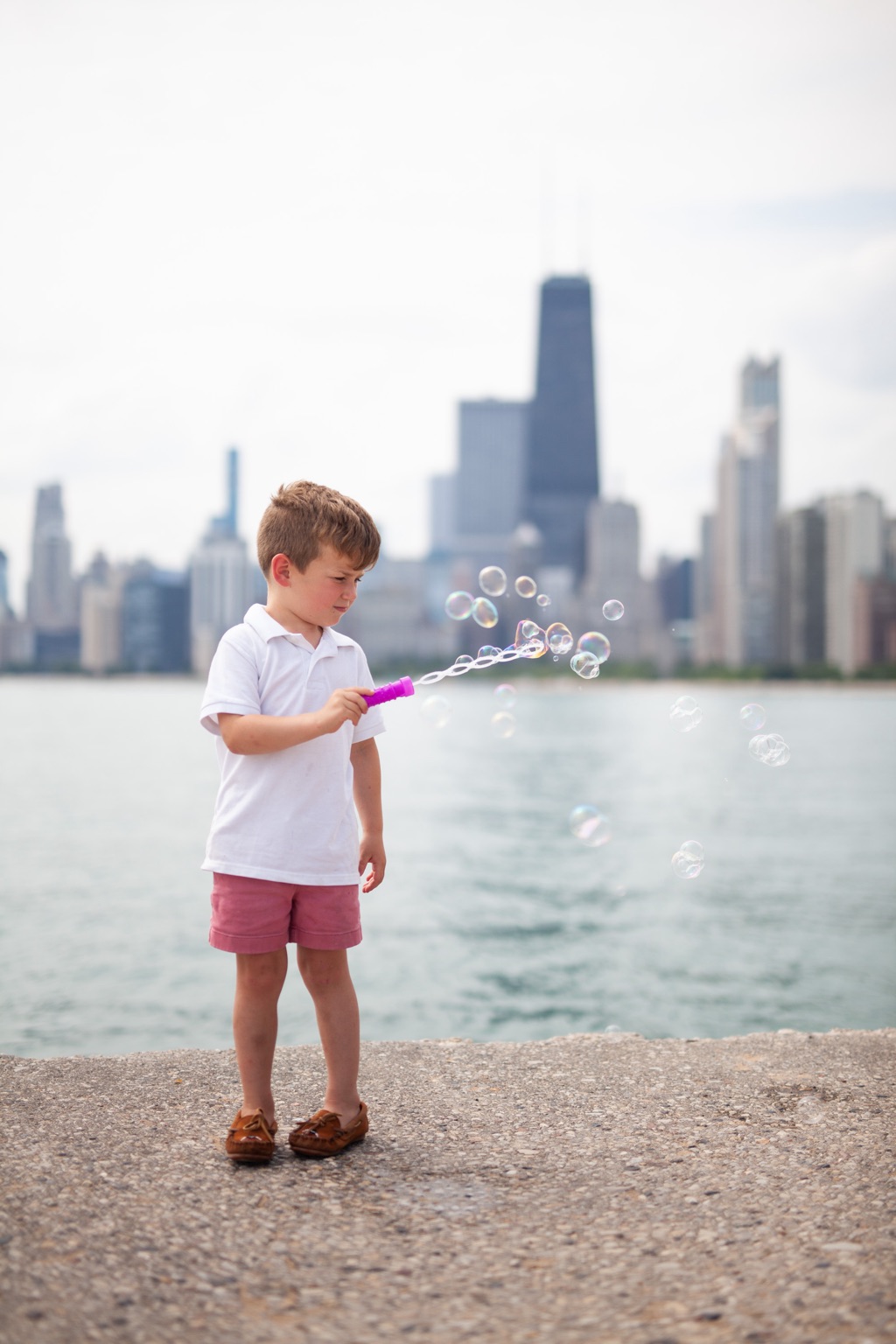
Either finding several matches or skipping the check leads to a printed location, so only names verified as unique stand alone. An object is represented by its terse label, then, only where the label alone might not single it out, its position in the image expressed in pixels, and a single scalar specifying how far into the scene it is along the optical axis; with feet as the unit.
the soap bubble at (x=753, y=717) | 23.42
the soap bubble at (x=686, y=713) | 22.29
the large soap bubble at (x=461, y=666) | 12.45
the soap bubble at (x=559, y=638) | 18.47
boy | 11.09
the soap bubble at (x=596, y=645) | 20.68
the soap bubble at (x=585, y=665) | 19.43
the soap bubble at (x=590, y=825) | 23.52
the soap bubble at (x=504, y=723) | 26.27
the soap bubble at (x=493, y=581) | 24.13
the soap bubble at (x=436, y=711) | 20.41
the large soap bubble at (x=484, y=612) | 22.75
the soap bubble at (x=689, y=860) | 21.12
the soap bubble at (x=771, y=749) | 21.71
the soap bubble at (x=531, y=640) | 15.49
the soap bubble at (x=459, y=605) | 24.31
